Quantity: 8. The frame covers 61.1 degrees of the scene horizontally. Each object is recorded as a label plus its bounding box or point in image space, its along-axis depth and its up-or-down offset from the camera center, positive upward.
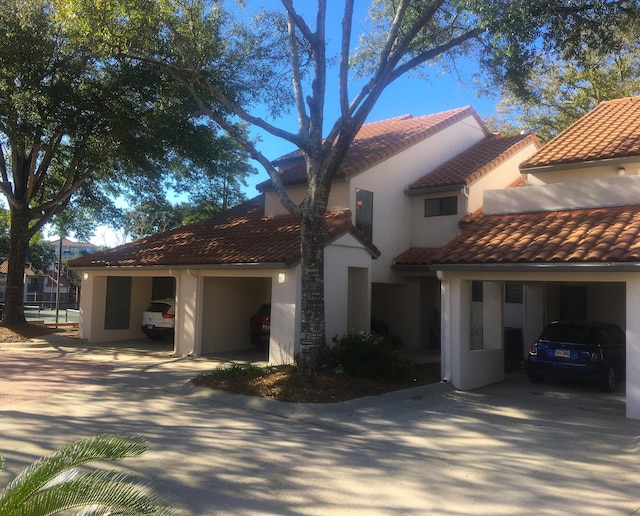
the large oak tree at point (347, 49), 10.20 +4.90
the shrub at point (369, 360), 10.66 -1.29
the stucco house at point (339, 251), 14.04 +1.20
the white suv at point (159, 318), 17.70 -0.86
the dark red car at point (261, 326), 15.81 -0.97
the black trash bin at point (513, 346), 15.77 -1.47
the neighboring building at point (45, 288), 61.03 +0.43
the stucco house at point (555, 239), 9.13 +1.11
